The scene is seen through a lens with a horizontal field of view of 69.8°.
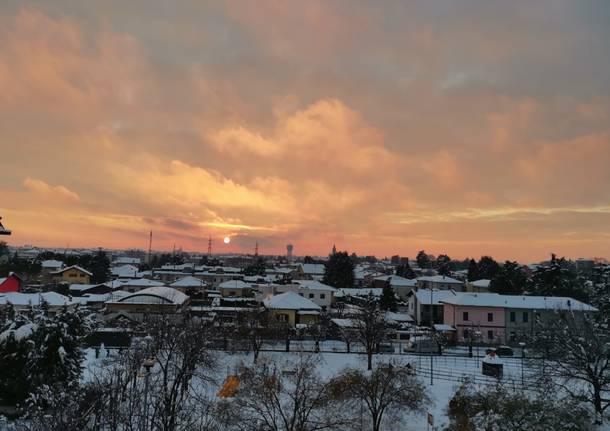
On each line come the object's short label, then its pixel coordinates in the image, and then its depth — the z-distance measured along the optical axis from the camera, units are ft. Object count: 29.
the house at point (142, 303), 157.07
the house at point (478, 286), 255.89
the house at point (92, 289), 237.86
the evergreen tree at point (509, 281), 222.89
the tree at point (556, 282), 207.41
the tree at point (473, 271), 314.35
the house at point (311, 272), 365.92
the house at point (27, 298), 165.27
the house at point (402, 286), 287.07
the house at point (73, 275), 285.64
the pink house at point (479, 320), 161.07
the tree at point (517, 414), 51.47
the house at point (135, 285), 237.23
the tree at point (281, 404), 59.82
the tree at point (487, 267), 305.22
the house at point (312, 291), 224.12
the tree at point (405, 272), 364.54
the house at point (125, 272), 350.91
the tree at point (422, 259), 499.51
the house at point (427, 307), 188.55
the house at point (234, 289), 255.70
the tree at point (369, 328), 111.65
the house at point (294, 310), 161.07
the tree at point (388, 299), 206.59
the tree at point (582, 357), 72.38
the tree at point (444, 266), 370.88
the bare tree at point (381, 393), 71.97
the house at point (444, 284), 266.16
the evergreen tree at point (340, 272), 300.20
